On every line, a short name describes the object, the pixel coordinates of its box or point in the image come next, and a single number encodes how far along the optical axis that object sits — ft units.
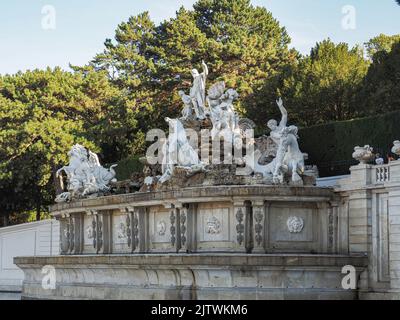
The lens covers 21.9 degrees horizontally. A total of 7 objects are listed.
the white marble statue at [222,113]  117.39
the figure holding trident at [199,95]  121.60
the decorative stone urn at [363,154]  103.81
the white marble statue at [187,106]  122.01
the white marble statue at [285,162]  108.47
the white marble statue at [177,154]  114.83
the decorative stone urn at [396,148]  100.12
